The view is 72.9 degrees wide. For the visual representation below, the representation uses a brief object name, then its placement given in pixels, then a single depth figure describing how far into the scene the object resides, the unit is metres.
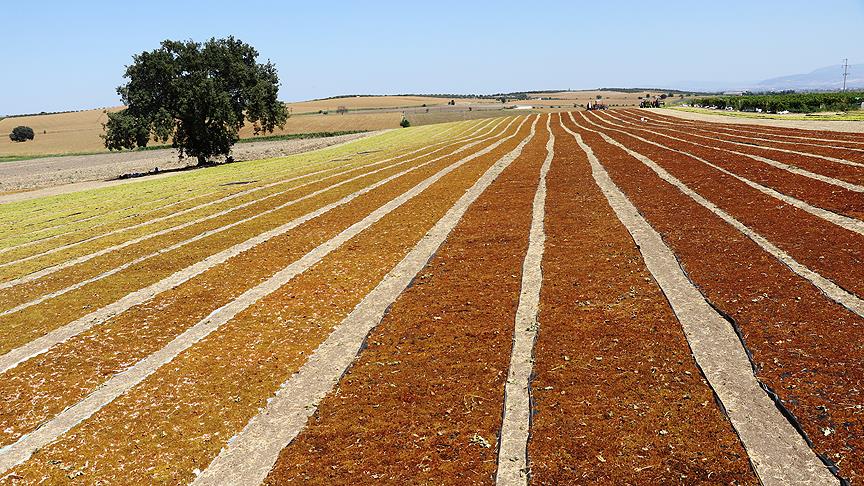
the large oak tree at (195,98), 46.62
